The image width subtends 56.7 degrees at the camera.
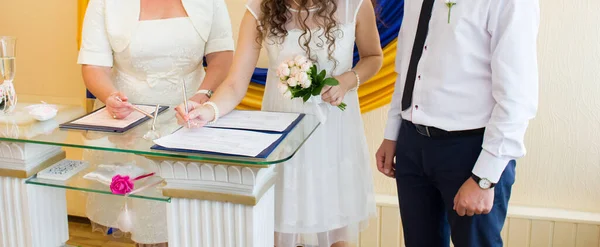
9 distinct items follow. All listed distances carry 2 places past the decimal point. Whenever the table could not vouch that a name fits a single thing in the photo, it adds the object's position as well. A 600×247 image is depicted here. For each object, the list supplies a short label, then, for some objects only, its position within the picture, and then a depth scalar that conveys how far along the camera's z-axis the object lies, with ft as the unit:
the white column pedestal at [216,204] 5.21
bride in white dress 6.98
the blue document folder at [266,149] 4.93
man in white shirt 5.26
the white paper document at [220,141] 5.05
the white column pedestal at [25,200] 5.86
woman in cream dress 8.01
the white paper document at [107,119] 6.14
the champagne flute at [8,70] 6.43
